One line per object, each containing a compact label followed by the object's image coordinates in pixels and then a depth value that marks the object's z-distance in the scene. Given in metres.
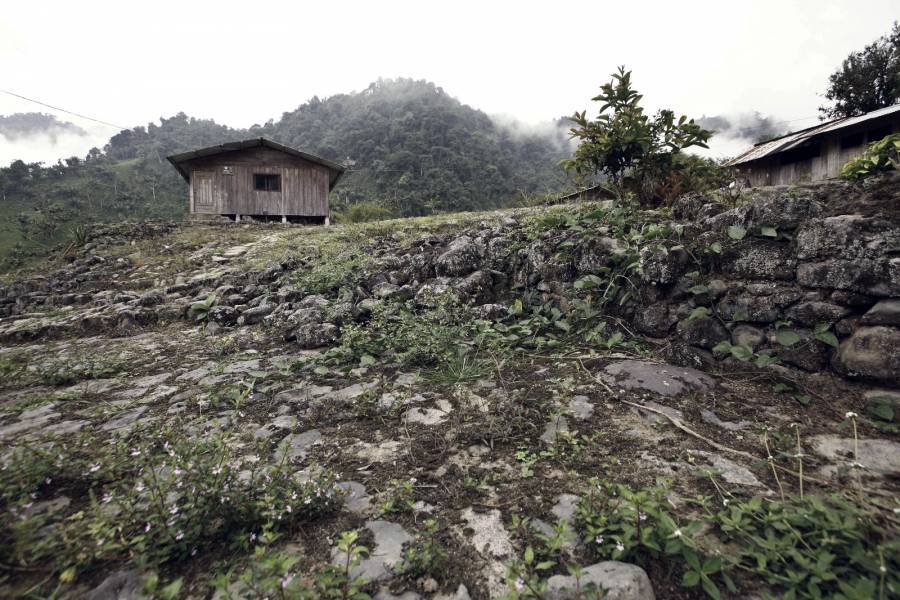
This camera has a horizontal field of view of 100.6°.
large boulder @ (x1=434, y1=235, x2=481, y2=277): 4.98
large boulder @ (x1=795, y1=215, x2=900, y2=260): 2.48
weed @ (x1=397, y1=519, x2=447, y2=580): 1.46
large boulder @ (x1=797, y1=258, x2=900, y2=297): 2.34
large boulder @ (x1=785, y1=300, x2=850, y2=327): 2.50
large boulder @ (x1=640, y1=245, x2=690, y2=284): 3.31
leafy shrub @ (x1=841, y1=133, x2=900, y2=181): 3.35
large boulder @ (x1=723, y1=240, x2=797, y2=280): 2.84
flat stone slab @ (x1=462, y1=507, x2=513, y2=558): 1.56
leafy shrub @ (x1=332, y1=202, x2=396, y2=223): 23.36
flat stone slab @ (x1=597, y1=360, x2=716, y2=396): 2.72
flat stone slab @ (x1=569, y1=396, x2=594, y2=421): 2.54
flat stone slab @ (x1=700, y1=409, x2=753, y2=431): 2.28
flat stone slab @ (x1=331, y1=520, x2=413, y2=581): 1.47
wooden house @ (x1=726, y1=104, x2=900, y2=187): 14.84
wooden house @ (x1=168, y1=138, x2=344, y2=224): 16.89
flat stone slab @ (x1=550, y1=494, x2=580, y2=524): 1.69
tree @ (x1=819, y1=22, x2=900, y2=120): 22.83
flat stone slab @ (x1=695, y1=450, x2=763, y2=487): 1.81
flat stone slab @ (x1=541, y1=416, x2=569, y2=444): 2.31
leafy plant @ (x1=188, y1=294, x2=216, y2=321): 5.39
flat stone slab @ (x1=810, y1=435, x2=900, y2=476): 1.81
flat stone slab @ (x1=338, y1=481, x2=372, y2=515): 1.83
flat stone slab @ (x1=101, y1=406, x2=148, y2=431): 2.63
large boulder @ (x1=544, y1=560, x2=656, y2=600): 1.29
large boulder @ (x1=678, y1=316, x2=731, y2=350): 2.96
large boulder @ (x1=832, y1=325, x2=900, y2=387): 2.22
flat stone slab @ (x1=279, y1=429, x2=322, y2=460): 2.27
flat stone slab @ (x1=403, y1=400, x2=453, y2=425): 2.67
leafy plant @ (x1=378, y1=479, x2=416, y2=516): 1.80
